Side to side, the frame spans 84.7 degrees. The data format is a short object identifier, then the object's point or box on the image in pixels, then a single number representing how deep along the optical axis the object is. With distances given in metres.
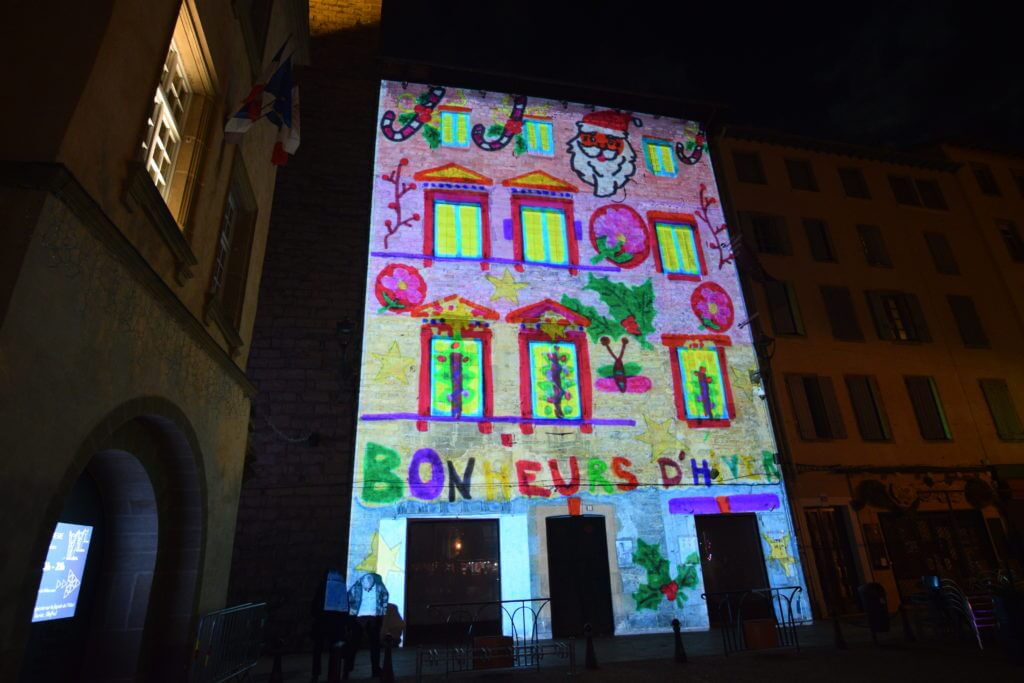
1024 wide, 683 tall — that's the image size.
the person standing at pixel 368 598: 10.19
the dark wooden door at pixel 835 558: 13.44
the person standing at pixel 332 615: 7.81
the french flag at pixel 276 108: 6.85
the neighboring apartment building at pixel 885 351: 14.36
